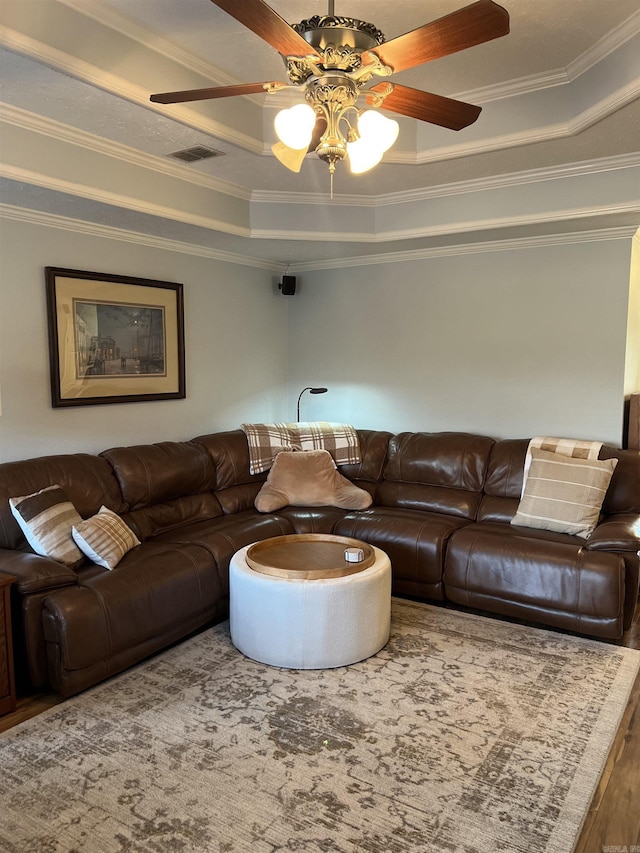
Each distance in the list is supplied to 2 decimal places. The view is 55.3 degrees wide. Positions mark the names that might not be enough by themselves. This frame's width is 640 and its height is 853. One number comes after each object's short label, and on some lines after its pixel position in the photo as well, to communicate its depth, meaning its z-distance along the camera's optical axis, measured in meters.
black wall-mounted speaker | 5.24
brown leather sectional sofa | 2.68
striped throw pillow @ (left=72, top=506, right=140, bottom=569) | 3.01
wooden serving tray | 2.91
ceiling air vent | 3.30
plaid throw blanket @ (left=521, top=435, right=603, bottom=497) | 3.87
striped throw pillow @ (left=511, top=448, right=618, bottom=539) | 3.56
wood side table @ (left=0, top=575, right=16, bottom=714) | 2.52
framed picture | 3.65
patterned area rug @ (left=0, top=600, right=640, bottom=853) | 1.91
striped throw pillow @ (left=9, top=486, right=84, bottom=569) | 2.94
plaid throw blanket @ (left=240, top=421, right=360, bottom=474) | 4.48
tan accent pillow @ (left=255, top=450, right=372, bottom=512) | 4.27
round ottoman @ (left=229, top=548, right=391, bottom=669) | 2.83
